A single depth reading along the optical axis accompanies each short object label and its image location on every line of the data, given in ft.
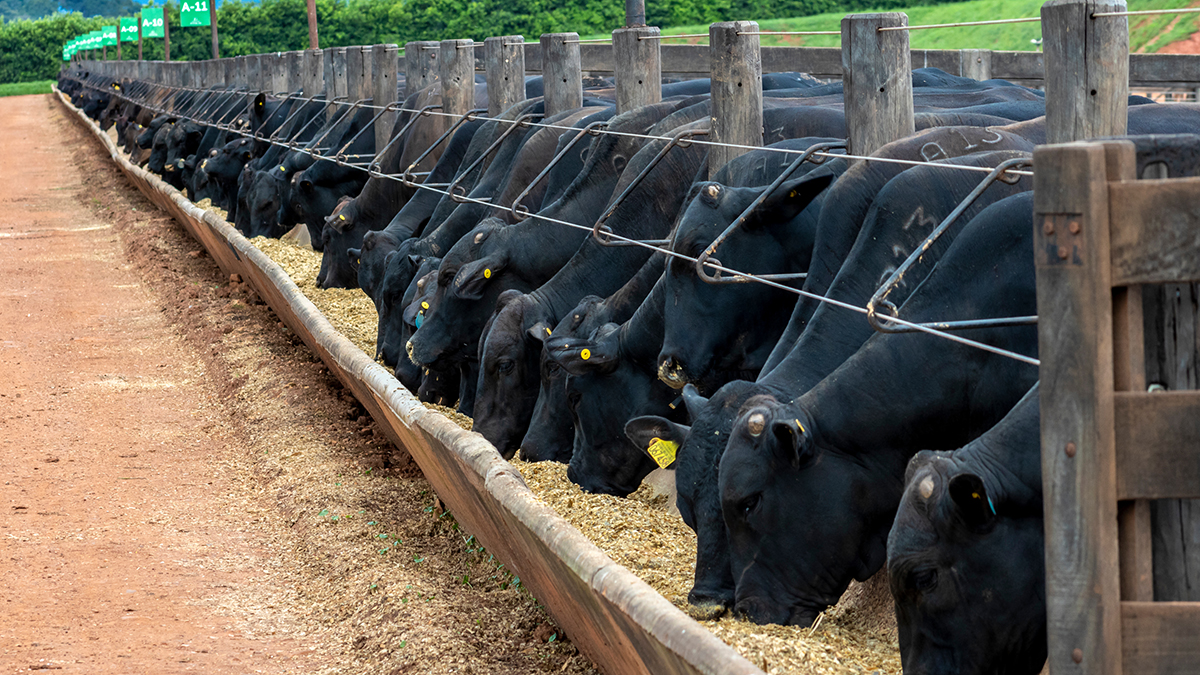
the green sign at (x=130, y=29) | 180.24
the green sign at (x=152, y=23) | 163.02
